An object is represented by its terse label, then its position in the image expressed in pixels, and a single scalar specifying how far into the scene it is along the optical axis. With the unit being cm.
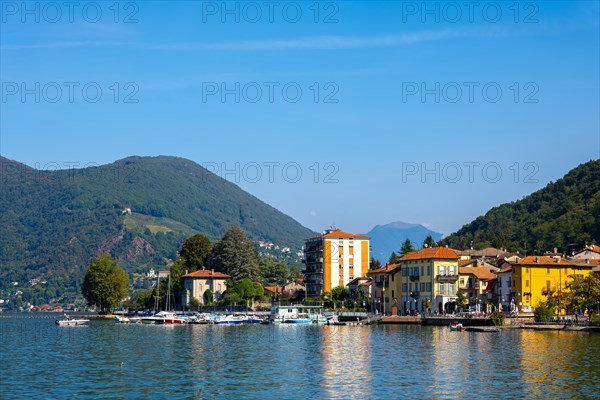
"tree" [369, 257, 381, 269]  16925
